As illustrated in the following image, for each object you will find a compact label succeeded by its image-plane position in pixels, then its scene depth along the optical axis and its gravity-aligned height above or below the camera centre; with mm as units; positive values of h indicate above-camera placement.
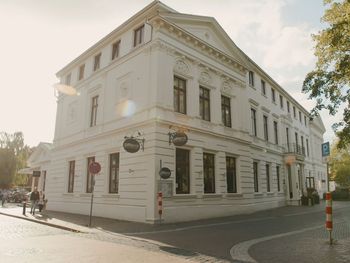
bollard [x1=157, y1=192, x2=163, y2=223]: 14430 -643
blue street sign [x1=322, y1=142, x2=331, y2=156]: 9875 +1402
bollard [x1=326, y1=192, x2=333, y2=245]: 8914 -629
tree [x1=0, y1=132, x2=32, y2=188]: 47844 +4898
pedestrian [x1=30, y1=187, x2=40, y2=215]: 20362 -618
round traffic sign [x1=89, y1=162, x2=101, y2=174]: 13875 +982
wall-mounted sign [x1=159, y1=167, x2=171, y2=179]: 14929 +849
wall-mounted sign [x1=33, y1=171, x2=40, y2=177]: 28656 +1418
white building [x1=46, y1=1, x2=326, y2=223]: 16125 +4144
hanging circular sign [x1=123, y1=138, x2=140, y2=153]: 15406 +2245
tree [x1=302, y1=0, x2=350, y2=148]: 10453 +4619
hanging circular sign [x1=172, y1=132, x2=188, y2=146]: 15453 +2594
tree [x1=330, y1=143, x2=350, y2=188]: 52750 +4444
